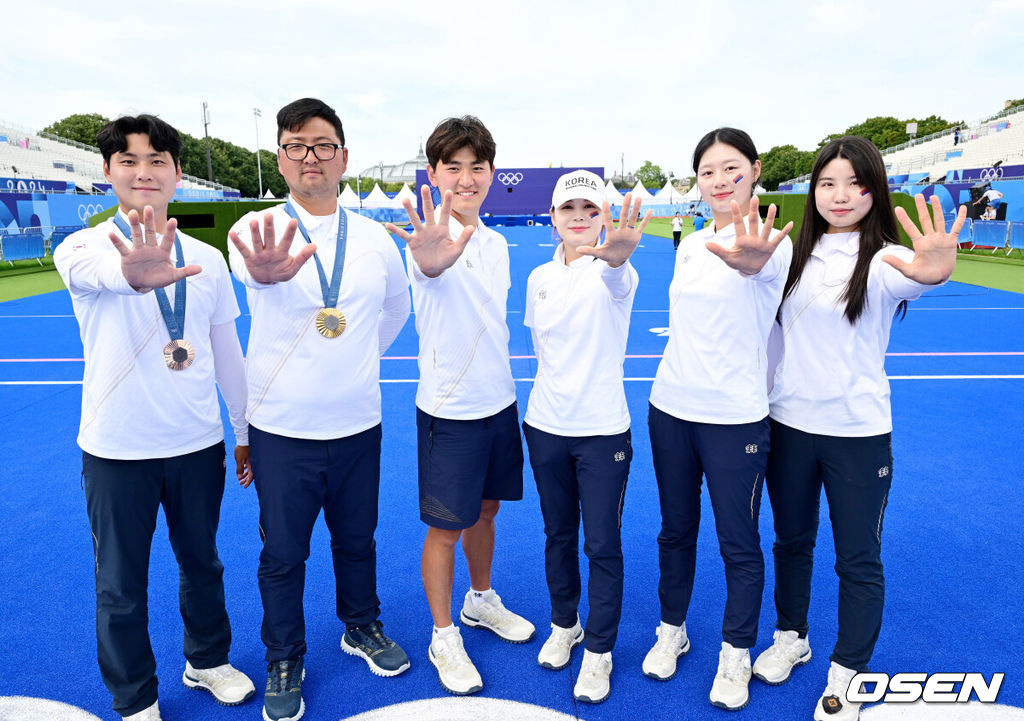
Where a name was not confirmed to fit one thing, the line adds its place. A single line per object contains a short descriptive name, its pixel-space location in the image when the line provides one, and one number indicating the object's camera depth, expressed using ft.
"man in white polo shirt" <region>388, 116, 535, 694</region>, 9.73
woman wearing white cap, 9.57
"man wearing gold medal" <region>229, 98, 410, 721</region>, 9.03
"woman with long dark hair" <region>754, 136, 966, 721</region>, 8.95
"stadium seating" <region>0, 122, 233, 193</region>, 144.82
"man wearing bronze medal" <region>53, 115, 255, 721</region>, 8.48
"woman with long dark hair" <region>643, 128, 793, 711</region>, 9.28
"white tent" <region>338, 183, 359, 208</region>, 164.19
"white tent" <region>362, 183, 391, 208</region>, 172.55
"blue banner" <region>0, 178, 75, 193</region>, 106.22
